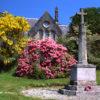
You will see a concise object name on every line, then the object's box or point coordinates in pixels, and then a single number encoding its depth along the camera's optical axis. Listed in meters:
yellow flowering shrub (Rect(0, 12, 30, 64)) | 19.07
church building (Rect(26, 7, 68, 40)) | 33.49
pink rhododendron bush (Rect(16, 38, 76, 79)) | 17.52
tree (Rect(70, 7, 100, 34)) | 31.10
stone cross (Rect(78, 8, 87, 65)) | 13.35
